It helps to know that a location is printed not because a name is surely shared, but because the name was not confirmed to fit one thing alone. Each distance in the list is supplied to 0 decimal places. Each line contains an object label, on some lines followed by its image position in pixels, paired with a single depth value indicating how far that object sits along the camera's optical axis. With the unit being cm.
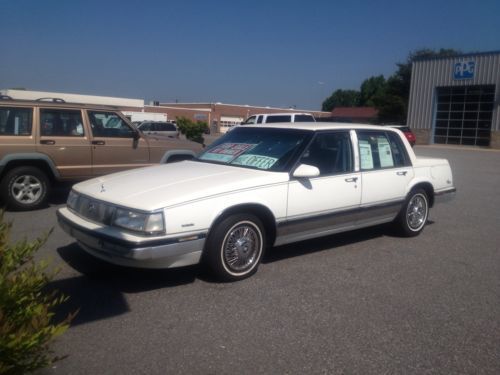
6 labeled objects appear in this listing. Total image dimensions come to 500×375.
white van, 2123
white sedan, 442
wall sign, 3541
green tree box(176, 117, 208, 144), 3023
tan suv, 799
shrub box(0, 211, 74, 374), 212
